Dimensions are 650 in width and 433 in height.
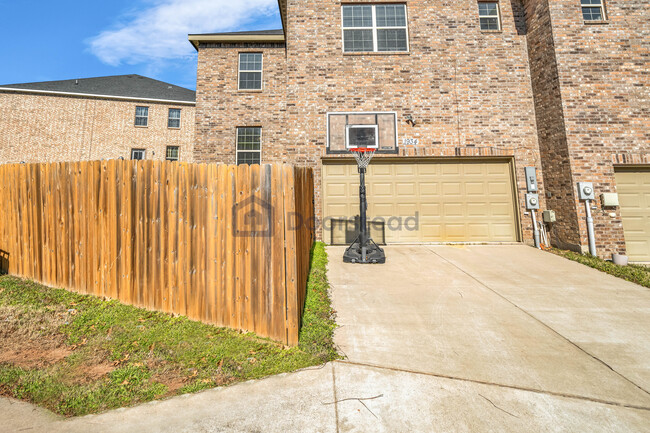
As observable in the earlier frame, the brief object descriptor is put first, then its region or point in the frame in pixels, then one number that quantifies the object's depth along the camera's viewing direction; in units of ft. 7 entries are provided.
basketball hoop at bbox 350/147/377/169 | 23.52
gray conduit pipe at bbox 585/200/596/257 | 25.07
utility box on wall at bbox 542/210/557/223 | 27.48
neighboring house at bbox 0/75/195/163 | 64.28
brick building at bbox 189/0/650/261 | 26.50
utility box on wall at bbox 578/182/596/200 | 25.61
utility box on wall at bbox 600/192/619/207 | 25.57
